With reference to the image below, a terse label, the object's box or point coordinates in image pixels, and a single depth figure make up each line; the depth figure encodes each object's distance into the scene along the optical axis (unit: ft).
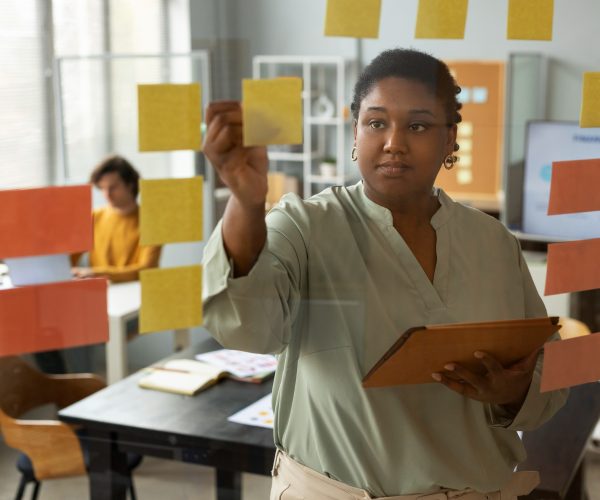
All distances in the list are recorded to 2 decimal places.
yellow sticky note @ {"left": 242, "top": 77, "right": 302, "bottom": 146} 2.88
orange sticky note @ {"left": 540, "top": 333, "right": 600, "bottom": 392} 3.52
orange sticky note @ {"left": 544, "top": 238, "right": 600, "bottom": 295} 3.52
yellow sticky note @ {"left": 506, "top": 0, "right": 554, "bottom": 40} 3.30
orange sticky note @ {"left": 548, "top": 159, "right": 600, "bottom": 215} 3.48
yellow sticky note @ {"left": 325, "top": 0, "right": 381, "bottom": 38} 3.10
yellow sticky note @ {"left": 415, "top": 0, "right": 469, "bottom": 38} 3.18
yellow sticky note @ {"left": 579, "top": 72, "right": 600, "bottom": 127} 3.43
